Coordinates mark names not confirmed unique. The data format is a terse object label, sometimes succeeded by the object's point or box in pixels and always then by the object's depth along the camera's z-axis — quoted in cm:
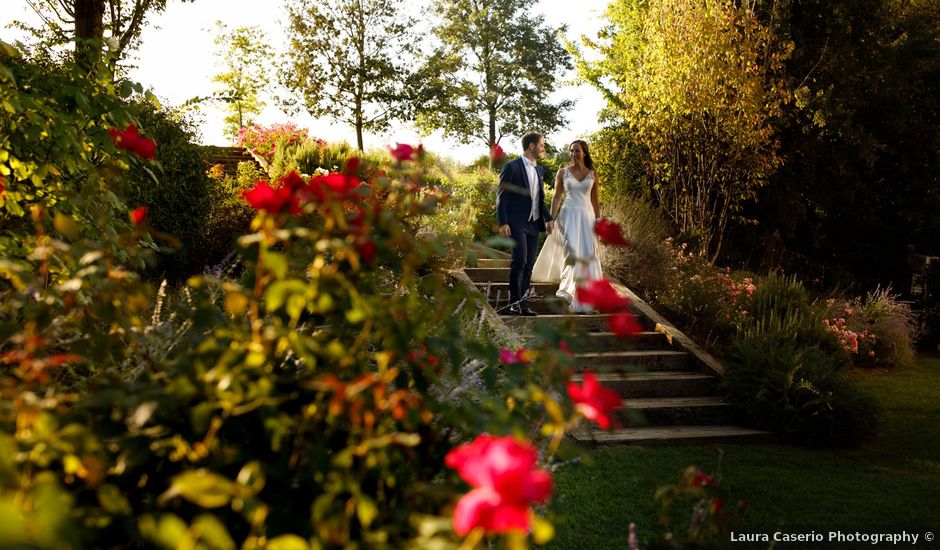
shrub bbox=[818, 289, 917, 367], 1005
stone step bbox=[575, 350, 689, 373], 782
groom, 835
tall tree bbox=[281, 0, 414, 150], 2684
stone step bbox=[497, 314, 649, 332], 809
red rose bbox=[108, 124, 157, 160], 228
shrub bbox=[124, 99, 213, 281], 908
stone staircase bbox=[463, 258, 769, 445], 652
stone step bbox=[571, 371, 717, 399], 737
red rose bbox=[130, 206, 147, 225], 204
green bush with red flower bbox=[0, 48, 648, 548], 117
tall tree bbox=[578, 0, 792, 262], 1215
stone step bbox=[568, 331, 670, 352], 822
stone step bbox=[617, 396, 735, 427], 694
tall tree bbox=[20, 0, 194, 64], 894
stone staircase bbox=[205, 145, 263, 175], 1680
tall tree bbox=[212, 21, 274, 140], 2808
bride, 908
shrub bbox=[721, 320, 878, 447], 639
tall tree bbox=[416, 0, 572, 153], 4103
